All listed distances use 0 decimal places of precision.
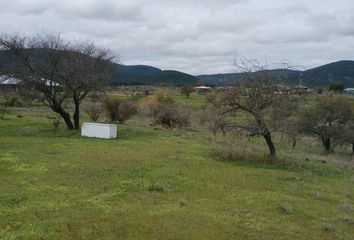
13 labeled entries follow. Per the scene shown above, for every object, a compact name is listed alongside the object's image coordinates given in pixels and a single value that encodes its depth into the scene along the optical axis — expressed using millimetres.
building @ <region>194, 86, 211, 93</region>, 104794
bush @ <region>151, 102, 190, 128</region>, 39656
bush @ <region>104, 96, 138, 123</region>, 39438
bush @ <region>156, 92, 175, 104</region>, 57219
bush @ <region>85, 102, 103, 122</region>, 39156
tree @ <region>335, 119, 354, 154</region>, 43031
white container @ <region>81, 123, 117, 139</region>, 25703
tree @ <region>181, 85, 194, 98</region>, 88056
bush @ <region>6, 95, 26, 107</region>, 53034
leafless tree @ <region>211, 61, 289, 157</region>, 18312
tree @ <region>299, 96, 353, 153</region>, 44156
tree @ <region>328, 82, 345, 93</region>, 94912
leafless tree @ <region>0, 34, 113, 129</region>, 28000
